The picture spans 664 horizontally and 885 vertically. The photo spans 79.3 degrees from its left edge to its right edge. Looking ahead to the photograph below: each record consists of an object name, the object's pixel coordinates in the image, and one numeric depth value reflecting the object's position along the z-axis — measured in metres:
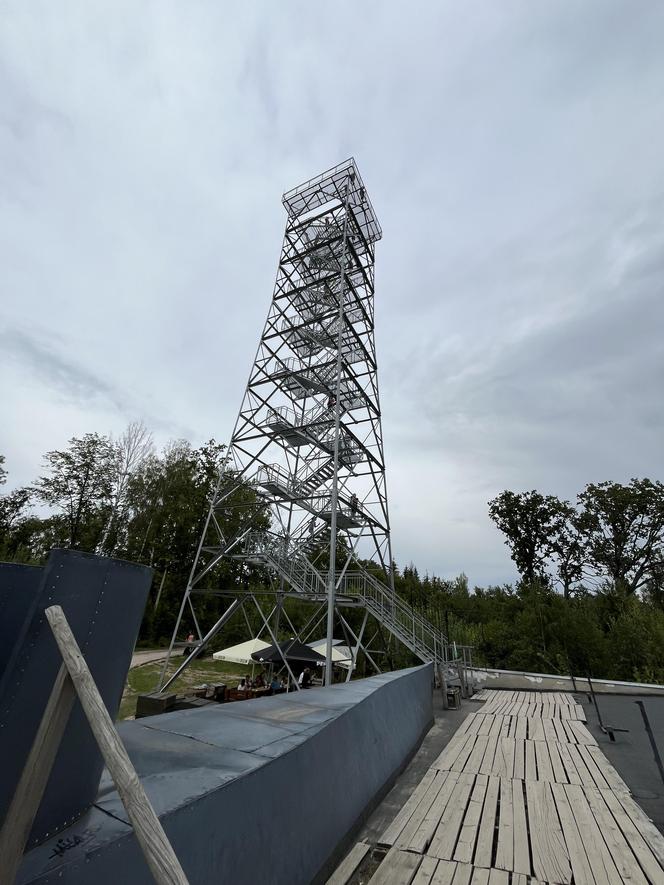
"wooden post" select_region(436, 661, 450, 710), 9.63
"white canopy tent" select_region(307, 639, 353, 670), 15.60
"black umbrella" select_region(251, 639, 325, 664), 13.55
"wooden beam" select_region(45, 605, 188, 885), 1.12
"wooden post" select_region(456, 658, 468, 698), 11.40
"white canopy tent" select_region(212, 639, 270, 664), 15.52
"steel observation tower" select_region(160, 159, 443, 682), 14.80
